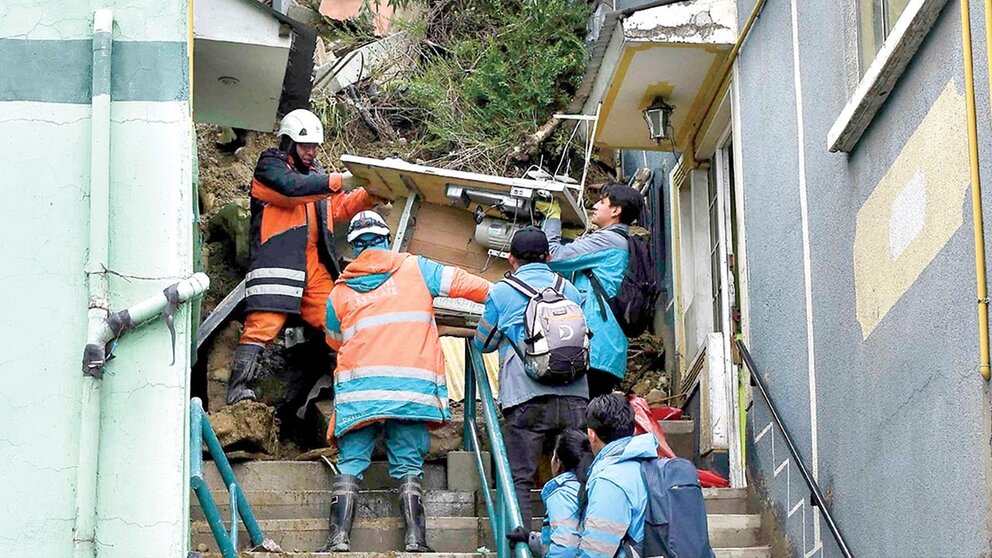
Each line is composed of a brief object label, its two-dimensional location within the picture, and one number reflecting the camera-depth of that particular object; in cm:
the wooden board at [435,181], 904
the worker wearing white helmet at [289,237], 932
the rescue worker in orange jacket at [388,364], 783
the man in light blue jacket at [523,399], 768
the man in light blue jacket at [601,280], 841
